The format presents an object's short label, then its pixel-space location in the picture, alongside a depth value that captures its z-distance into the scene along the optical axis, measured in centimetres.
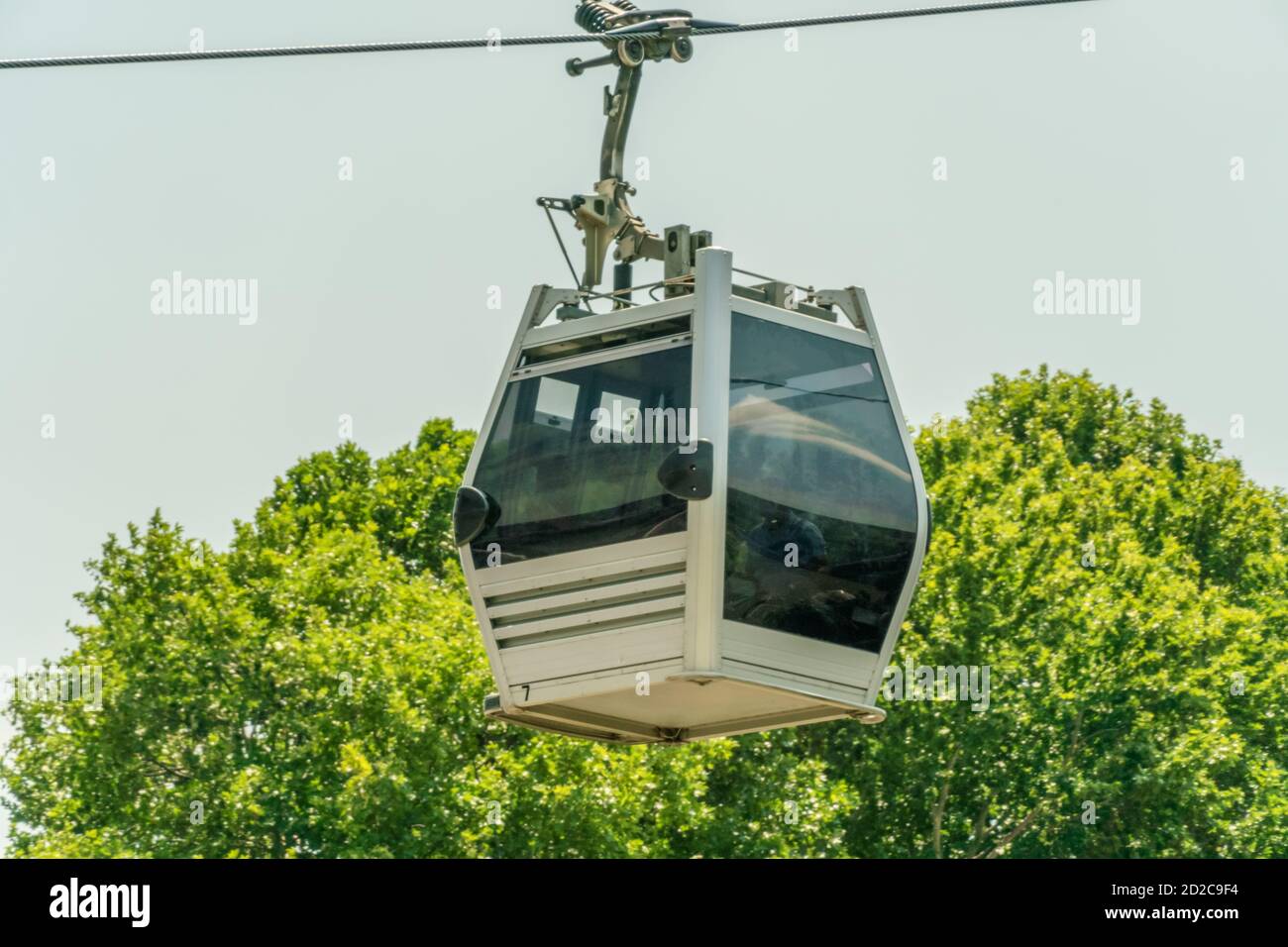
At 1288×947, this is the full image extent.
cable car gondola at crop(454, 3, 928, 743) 1017
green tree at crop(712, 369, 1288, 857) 3506
